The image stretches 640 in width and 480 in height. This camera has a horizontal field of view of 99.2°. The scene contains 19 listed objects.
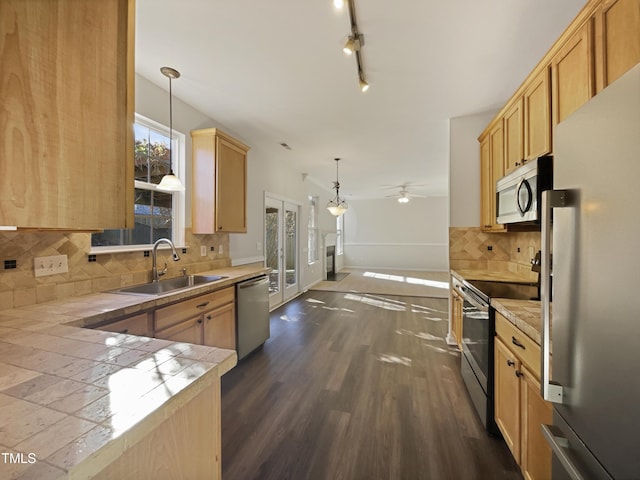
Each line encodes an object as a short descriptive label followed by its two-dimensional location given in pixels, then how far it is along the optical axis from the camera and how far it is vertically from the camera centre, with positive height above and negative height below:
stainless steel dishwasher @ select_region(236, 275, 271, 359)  2.79 -0.81
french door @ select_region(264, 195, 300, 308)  4.79 -0.13
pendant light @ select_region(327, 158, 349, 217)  5.46 +0.64
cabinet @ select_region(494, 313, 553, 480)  1.24 -0.82
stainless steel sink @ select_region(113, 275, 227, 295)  2.22 -0.41
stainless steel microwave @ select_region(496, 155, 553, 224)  1.65 +0.35
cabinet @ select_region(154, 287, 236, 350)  1.90 -0.65
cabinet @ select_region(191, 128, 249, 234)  2.85 +0.63
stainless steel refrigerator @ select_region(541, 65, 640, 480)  0.64 -0.12
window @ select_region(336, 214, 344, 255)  9.87 +0.12
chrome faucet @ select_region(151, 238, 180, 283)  2.35 -0.23
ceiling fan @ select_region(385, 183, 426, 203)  7.52 +1.49
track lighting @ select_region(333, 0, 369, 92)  1.65 +1.39
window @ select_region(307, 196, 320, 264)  6.90 +0.24
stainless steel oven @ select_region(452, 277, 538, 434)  1.80 -0.72
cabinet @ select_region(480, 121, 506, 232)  2.62 +0.73
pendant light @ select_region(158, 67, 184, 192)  2.26 +0.50
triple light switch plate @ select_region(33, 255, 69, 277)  1.69 -0.18
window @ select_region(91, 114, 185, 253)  2.38 +0.42
